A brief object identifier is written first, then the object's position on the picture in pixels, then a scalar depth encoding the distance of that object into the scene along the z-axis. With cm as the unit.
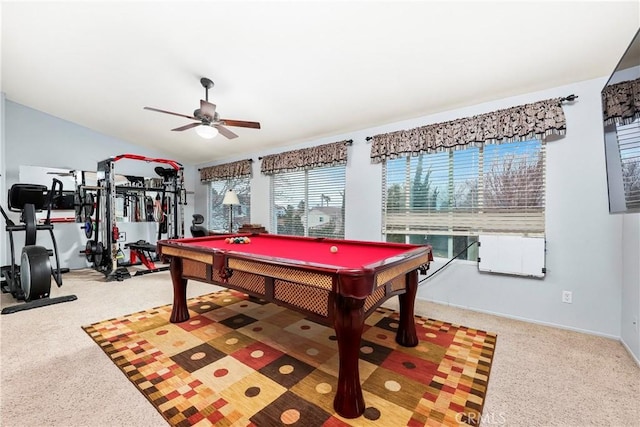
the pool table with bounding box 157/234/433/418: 145
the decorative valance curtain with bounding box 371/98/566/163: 263
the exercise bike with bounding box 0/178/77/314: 309
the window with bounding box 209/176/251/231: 586
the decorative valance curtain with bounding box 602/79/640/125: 179
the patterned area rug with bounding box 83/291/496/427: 146
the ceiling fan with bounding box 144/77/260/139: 297
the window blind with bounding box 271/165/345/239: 441
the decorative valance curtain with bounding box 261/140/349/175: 418
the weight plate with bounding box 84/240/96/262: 451
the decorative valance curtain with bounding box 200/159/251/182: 559
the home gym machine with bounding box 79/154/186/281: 442
